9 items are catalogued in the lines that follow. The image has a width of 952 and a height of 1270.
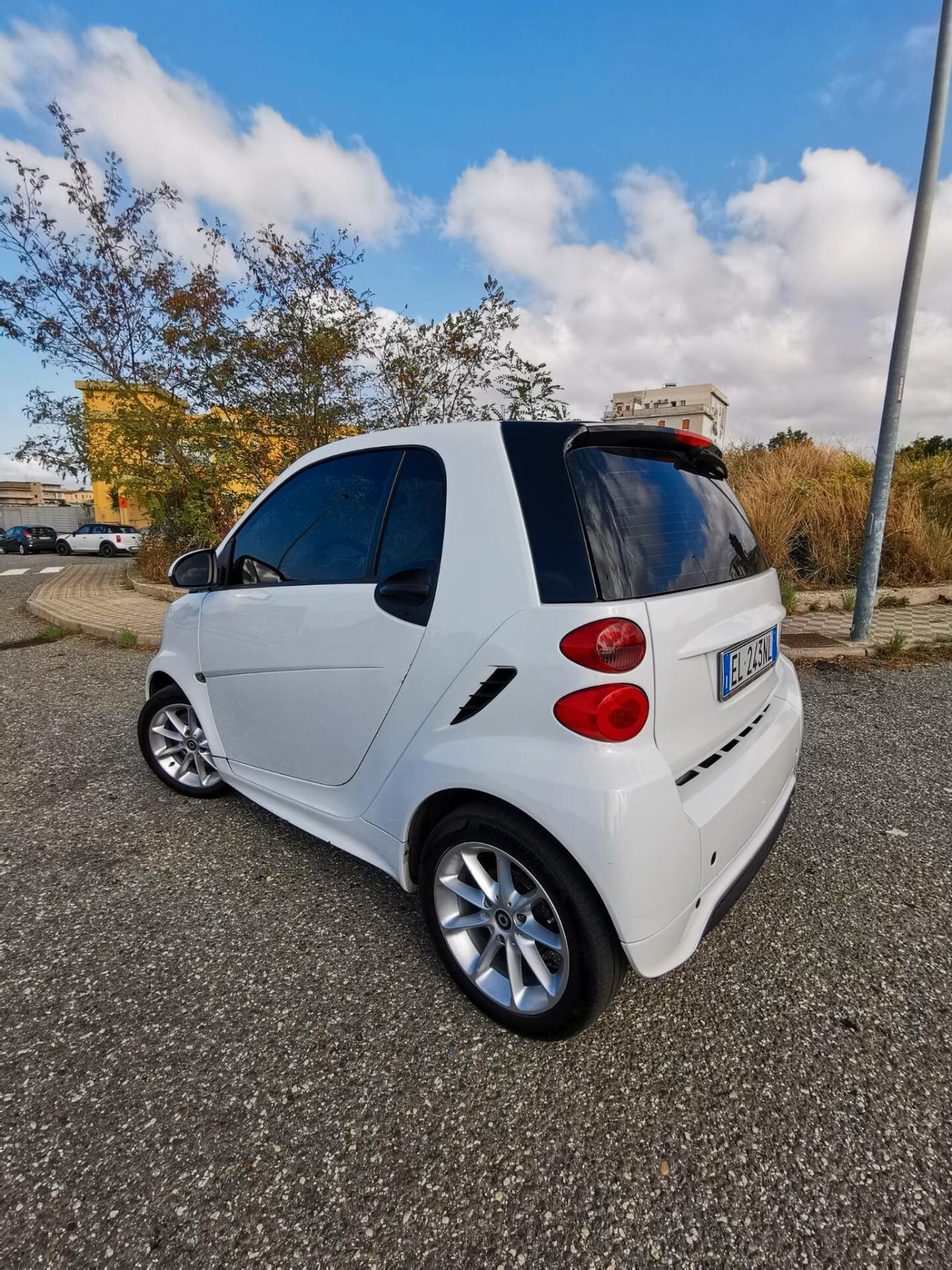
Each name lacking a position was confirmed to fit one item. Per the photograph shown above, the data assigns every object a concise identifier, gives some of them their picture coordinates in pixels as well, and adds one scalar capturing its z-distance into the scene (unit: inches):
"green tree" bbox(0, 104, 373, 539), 319.9
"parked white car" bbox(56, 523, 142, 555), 1165.7
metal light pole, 208.5
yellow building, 344.2
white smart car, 58.2
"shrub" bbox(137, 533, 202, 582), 432.8
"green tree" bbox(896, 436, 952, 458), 426.8
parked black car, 1223.5
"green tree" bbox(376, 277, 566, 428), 313.7
